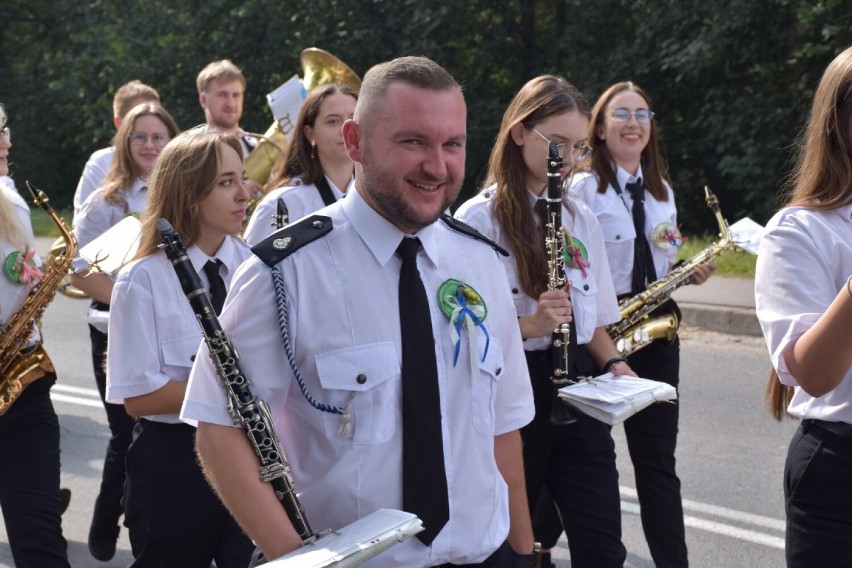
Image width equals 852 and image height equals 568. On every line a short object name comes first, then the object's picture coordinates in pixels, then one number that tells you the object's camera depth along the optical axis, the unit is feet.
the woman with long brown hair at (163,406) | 13.19
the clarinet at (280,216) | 17.26
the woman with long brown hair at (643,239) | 17.30
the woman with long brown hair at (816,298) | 10.13
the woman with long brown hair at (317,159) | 18.65
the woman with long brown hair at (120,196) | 19.62
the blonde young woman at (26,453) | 14.66
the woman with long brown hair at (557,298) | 14.47
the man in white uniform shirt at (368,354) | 8.75
